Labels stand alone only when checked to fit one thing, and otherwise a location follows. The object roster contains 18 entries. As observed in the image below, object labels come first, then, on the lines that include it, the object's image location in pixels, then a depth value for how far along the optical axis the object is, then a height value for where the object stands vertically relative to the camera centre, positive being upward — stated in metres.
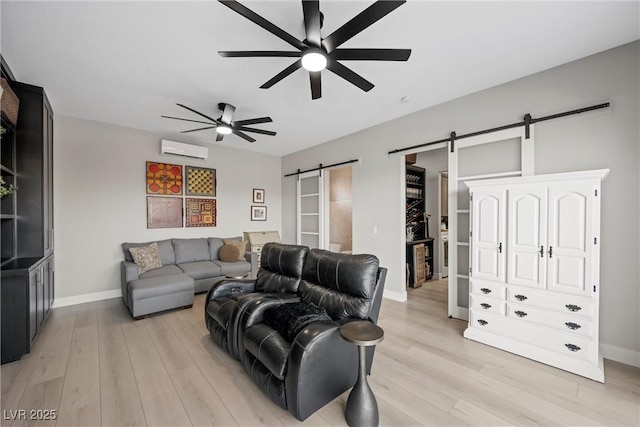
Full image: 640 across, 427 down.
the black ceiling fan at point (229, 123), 3.38 +1.18
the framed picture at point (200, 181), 5.20 +0.61
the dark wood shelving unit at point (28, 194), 2.86 +0.20
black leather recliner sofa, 1.70 -0.89
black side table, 1.63 -1.20
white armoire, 2.25 -0.54
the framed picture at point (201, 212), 5.24 -0.02
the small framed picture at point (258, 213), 6.25 -0.04
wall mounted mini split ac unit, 4.70 +1.15
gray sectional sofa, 3.45 -0.98
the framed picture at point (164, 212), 4.79 -0.02
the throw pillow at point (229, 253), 4.98 -0.81
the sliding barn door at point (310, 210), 5.70 +0.03
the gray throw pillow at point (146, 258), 4.11 -0.75
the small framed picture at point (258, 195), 6.26 +0.39
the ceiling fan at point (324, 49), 1.57 +1.18
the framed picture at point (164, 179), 4.78 +0.61
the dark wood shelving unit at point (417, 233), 4.95 -0.45
